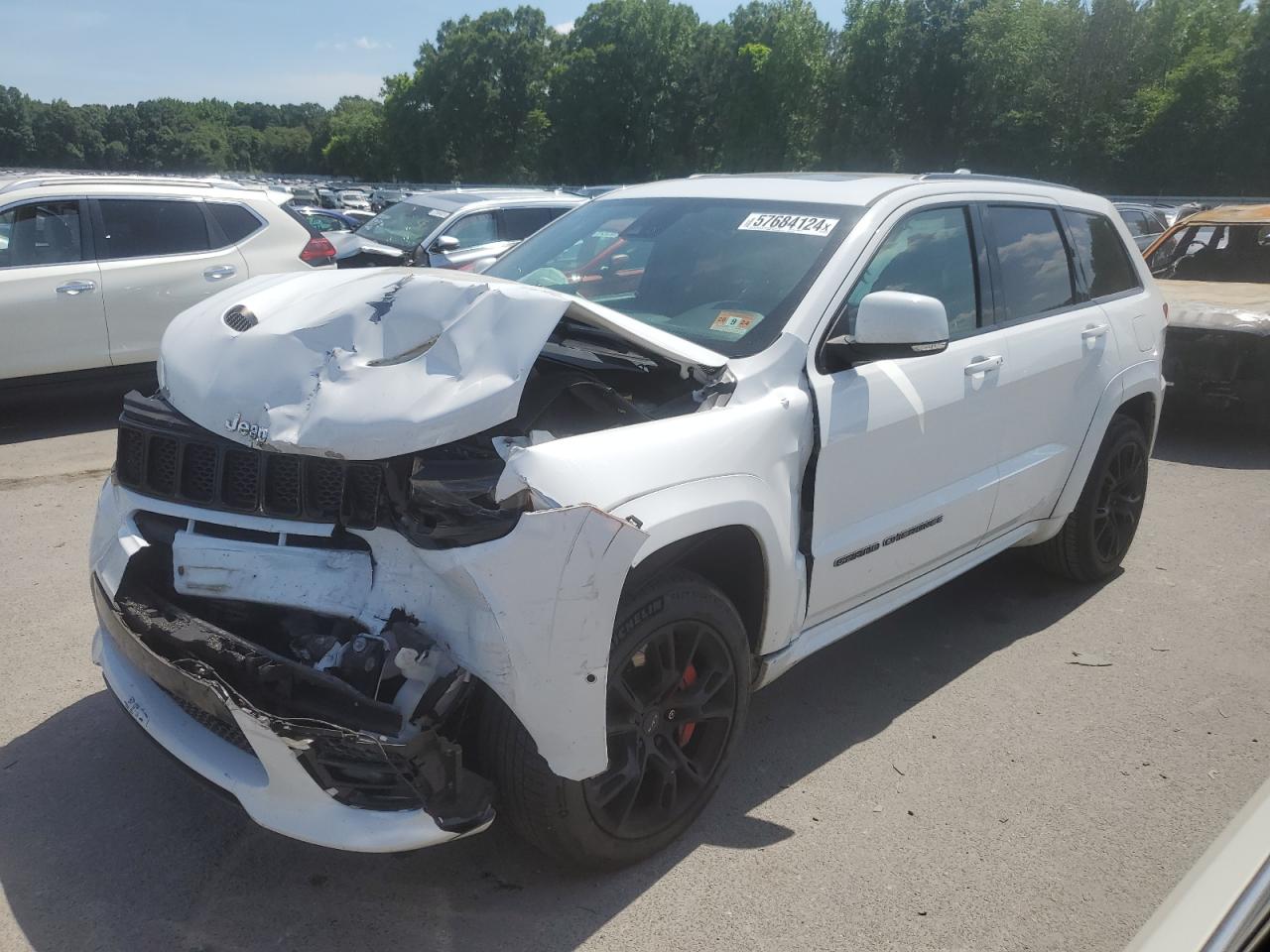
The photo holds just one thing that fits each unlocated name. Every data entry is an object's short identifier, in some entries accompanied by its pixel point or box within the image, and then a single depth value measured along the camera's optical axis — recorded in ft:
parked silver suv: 37.09
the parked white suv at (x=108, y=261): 23.91
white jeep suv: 7.75
